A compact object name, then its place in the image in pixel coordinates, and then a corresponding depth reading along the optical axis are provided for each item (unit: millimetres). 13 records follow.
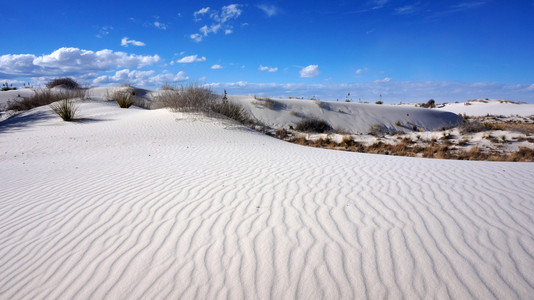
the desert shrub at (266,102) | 20825
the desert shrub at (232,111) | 13895
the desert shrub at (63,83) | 25628
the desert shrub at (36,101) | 18402
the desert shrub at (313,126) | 17594
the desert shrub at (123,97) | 17234
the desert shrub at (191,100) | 13212
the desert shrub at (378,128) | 19297
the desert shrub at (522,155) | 8523
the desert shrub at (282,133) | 14170
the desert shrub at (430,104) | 38231
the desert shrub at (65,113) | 12492
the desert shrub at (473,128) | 12942
